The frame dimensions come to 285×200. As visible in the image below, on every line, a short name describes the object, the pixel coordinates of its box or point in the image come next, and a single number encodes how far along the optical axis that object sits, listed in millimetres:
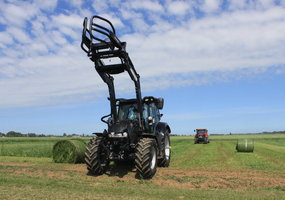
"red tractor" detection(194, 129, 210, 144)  38747
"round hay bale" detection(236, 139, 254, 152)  21375
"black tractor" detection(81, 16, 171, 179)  9109
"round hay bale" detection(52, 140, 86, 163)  13523
